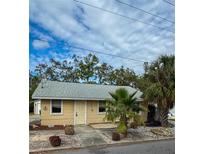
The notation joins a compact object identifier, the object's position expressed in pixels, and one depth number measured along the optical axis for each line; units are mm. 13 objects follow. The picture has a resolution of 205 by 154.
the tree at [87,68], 15729
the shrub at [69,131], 6657
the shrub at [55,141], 5339
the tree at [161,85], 8030
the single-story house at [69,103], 8206
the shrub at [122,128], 6592
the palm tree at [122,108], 6519
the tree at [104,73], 16062
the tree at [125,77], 15894
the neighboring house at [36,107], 13690
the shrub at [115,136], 6230
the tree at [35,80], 14388
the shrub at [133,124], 6817
